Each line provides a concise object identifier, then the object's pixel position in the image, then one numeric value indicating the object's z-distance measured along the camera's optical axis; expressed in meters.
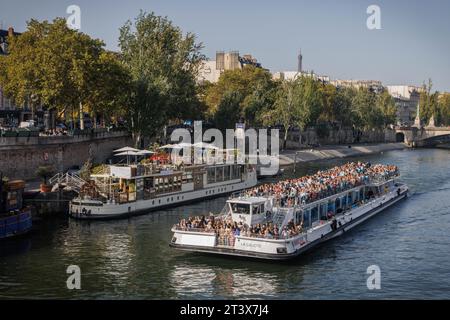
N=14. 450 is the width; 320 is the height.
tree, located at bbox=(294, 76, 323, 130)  142.88
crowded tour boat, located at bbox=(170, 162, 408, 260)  42.81
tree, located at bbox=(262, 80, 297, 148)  135.50
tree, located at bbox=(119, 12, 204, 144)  89.44
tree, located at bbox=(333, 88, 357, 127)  177.50
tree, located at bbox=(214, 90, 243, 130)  120.62
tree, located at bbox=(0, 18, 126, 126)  75.31
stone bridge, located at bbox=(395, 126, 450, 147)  197.60
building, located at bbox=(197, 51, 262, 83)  188.25
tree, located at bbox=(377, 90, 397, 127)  194.00
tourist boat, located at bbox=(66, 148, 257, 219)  58.43
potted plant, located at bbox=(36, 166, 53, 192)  60.44
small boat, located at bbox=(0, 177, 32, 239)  48.59
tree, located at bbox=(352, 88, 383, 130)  178.12
